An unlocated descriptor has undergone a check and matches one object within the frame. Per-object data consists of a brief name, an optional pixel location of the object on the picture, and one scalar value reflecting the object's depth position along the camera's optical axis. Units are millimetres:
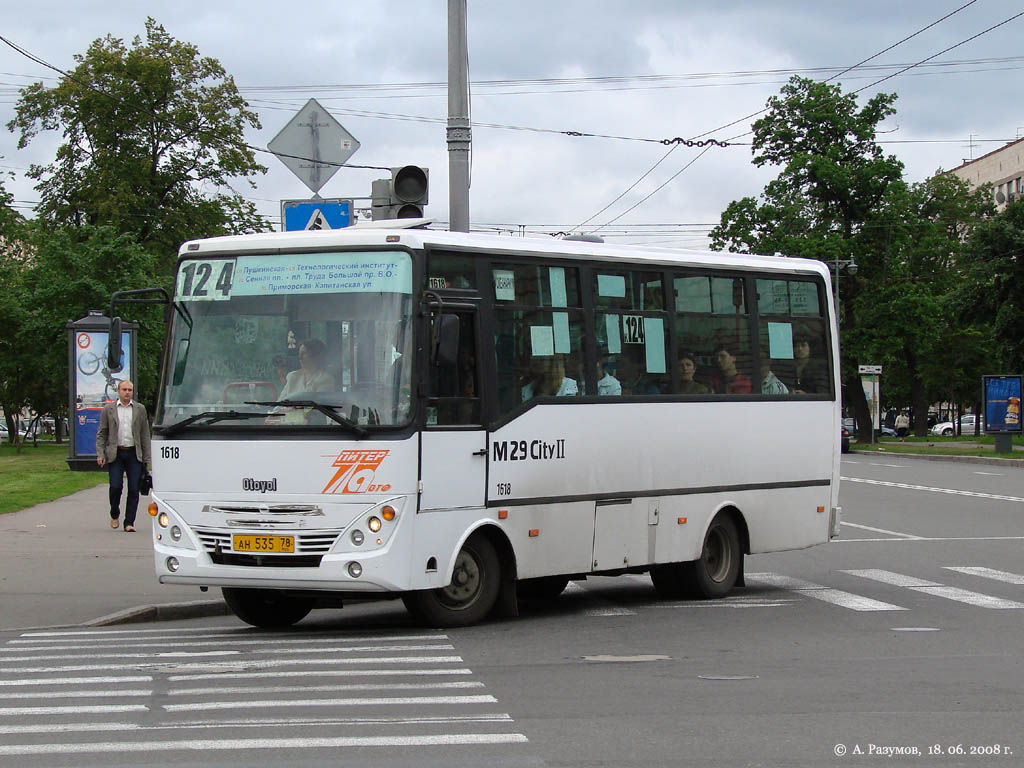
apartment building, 97375
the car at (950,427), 101062
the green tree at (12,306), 53188
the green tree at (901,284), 66750
